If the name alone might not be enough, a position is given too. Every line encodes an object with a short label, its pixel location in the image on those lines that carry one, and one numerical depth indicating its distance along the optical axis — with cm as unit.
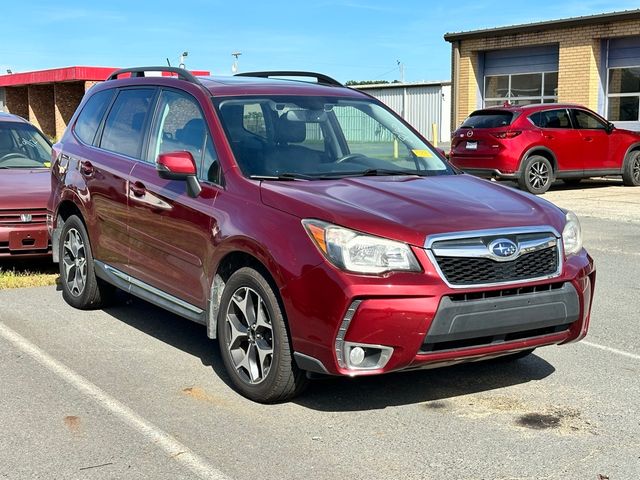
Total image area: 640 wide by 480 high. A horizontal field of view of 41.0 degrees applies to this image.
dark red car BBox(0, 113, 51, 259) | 832
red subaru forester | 423
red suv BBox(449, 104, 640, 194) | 1703
